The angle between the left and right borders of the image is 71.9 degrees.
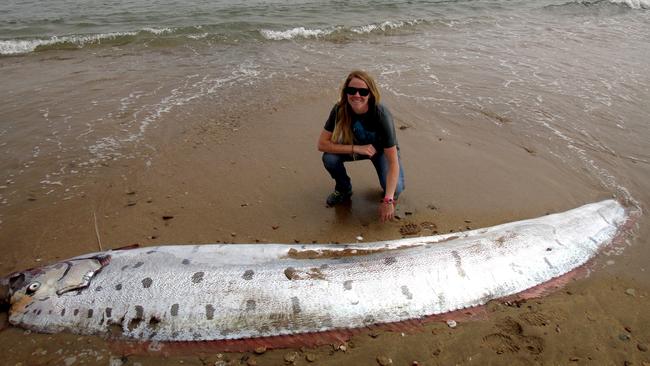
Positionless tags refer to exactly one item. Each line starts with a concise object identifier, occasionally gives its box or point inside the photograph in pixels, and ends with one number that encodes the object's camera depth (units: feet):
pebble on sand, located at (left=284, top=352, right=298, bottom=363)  10.49
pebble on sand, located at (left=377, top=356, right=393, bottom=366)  10.46
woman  13.19
